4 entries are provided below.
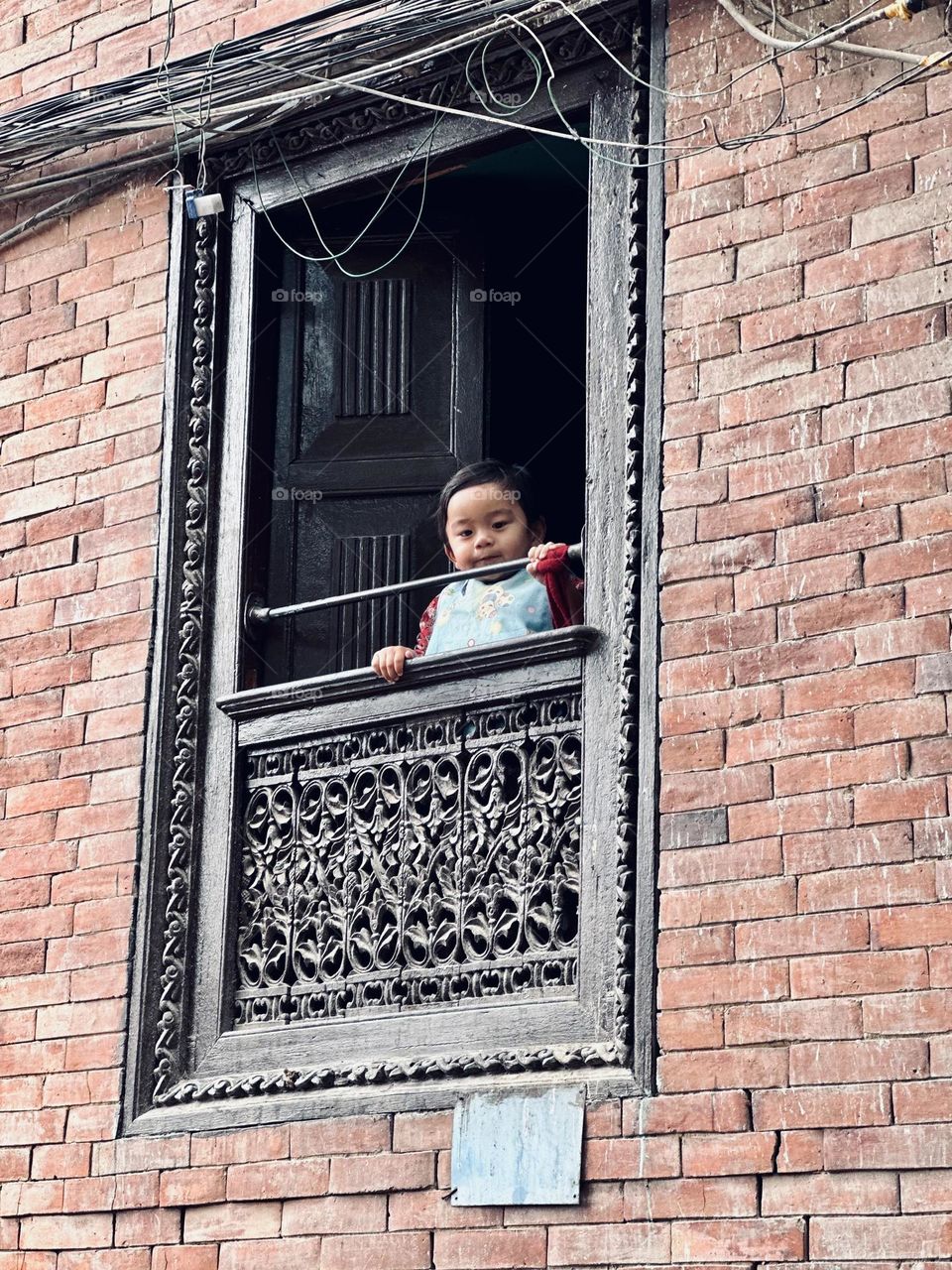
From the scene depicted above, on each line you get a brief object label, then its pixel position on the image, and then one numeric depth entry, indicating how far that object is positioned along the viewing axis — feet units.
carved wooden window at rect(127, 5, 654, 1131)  18.45
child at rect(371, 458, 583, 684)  19.65
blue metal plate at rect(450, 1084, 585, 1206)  17.11
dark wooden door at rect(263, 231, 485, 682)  22.56
